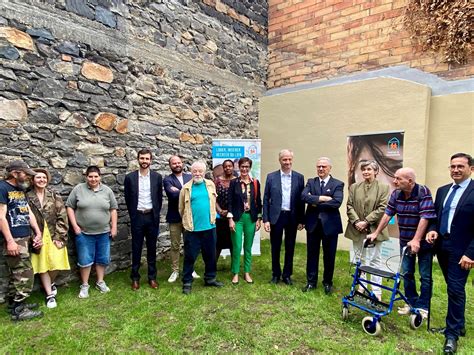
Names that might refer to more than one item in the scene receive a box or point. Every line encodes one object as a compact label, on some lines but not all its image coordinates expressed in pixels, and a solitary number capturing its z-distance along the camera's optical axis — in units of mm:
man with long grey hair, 3895
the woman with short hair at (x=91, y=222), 3756
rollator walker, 2906
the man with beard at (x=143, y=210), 4031
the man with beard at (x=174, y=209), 4246
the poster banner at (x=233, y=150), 5562
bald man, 3031
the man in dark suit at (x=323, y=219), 3791
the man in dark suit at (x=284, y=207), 4031
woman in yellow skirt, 3496
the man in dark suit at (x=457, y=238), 2658
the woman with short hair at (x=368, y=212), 3584
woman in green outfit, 4133
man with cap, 3143
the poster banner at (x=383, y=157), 5125
